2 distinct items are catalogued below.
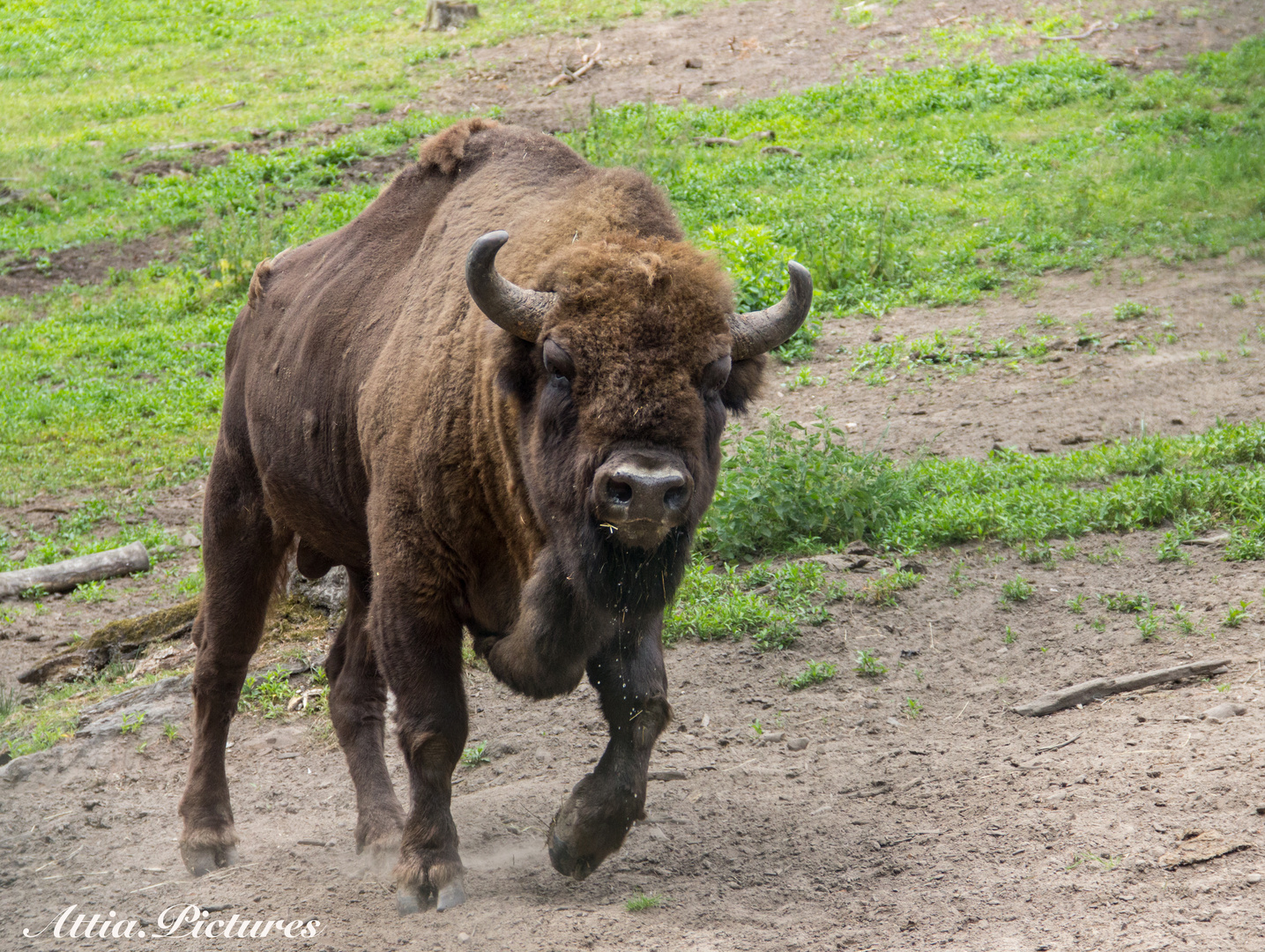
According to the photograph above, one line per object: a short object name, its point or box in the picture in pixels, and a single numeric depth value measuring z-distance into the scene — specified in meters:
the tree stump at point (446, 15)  42.09
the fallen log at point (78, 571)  16.78
